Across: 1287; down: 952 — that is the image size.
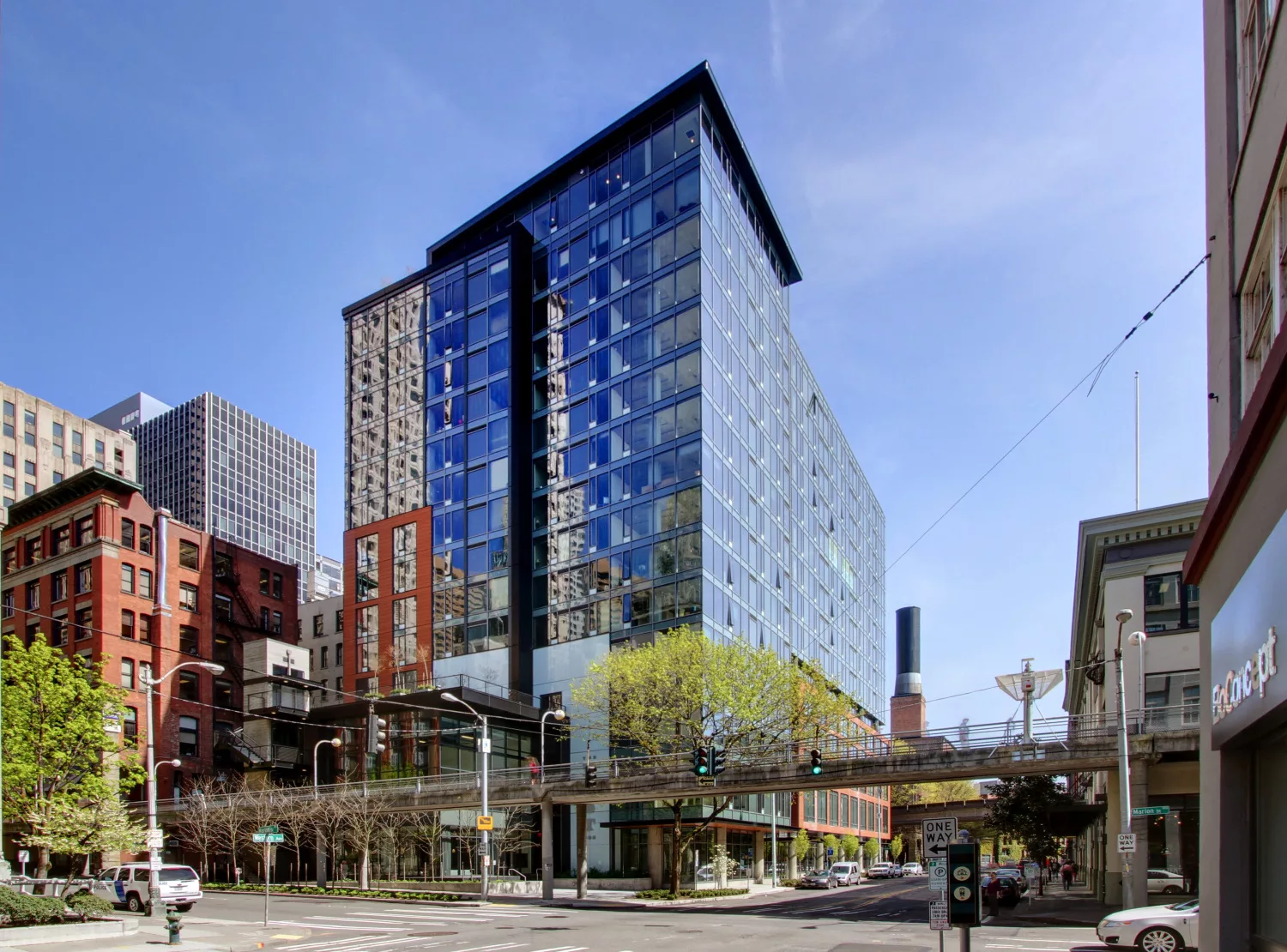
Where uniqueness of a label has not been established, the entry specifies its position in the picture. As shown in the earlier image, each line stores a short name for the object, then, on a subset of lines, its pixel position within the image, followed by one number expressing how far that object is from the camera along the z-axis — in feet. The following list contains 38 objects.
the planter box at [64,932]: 84.79
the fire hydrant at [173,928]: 85.81
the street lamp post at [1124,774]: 105.40
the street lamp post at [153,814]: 105.30
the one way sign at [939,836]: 48.70
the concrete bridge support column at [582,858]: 158.51
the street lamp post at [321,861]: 187.11
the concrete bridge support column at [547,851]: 159.12
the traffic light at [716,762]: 114.42
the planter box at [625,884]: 194.80
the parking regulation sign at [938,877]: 48.60
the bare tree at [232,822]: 191.93
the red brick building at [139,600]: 235.81
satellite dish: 130.21
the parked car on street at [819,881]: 208.64
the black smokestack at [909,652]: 607.37
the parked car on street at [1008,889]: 135.64
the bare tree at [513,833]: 194.18
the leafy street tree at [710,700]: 161.79
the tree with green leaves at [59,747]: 128.06
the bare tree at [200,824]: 197.16
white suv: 129.18
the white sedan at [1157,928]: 74.49
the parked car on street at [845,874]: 221.46
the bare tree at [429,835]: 195.62
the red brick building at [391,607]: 244.01
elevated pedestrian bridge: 123.75
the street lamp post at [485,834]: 151.06
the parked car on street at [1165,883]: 129.90
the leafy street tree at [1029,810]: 161.89
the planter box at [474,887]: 176.55
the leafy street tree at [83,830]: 124.26
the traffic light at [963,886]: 44.45
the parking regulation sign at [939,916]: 49.44
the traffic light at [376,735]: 120.57
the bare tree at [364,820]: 178.19
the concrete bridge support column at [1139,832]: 108.88
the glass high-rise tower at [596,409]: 215.31
